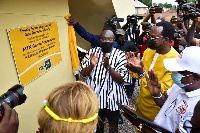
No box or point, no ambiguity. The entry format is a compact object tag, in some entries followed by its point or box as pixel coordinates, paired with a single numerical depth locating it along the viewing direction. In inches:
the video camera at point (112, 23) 177.5
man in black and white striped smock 101.3
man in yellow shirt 92.5
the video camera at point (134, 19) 202.6
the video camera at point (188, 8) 152.1
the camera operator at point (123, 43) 168.1
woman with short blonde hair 39.7
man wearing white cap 63.1
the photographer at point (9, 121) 45.3
